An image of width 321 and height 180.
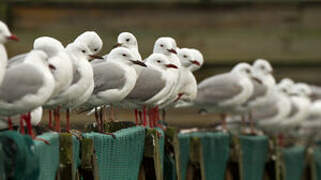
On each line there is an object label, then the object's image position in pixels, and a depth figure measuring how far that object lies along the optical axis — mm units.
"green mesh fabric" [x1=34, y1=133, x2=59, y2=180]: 10094
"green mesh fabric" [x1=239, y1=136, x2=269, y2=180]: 18781
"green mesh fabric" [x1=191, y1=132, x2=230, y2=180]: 16812
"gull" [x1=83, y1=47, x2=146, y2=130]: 14805
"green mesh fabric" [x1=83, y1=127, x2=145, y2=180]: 11875
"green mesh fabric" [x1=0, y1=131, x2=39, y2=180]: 9305
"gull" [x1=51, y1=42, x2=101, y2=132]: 13398
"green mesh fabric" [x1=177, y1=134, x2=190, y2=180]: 16266
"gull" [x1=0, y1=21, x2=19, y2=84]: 11070
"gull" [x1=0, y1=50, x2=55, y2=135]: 11297
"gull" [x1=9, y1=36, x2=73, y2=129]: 12375
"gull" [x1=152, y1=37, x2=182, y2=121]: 17312
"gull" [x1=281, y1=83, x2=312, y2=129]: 27086
